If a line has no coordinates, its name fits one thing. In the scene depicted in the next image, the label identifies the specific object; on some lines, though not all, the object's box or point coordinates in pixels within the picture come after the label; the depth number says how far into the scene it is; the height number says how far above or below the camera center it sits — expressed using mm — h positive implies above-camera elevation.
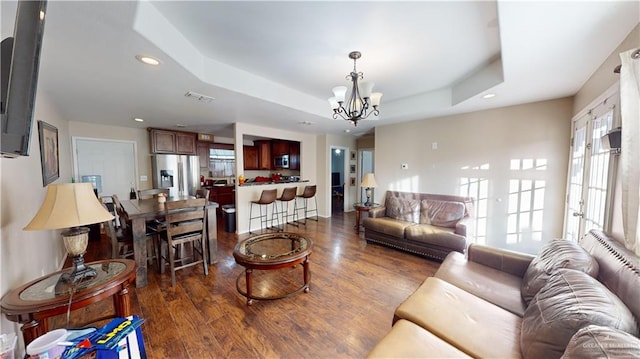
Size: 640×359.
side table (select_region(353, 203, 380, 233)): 4442 -794
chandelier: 2316 +798
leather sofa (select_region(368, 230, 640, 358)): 914 -786
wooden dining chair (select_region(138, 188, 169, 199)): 4117 -430
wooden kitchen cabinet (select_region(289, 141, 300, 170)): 6635 +470
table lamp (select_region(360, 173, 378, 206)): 4477 -256
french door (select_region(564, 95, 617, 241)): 1863 -61
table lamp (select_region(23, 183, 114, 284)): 1371 -292
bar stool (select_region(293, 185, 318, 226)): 5223 -758
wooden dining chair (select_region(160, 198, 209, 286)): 2537 -671
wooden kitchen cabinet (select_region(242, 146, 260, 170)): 6691 +390
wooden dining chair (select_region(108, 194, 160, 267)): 2600 -833
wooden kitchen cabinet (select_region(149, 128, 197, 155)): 4957 +671
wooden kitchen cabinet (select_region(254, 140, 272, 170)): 6793 +486
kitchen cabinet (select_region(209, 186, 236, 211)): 5973 -672
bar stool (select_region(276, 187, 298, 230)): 4914 -770
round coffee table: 2117 -874
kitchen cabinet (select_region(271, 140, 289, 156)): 6703 +686
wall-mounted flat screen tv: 852 +395
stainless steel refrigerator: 4988 -72
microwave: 6773 +269
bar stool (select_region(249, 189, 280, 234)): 4414 -783
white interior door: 4295 +163
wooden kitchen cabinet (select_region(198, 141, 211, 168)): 5961 +451
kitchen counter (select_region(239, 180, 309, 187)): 4591 -300
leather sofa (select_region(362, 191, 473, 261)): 3109 -882
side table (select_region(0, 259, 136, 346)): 1216 -752
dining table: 2523 -729
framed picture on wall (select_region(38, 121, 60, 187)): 2371 +212
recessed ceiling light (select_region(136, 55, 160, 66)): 1773 +907
